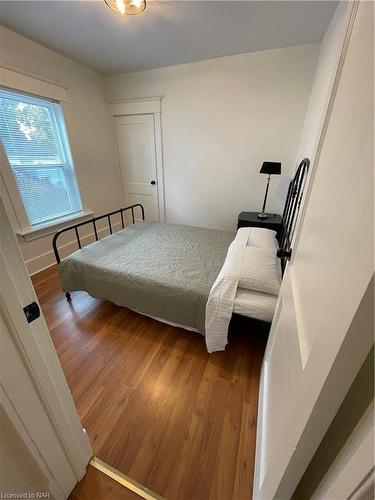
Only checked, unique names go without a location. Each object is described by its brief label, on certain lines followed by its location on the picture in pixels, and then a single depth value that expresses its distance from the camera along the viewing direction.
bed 1.40
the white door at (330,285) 0.34
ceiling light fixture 1.52
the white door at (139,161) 3.36
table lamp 2.43
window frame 2.13
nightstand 2.61
